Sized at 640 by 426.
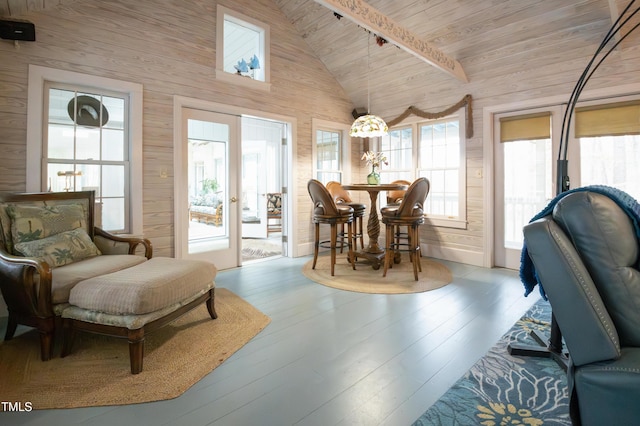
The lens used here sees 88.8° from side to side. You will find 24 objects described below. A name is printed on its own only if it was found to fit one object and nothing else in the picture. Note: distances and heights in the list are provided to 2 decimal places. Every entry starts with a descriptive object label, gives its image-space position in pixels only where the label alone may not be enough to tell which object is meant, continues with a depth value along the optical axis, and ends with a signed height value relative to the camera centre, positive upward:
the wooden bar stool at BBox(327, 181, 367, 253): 4.62 +0.30
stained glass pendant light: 4.21 +1.15
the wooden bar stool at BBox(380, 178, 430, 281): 3.63 -0.01
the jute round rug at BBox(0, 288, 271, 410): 1.71 -0.91
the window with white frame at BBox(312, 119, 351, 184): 5.38 +1.12
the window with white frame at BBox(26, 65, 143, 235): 2.91 +0.84
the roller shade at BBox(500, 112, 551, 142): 3.89 +1.09
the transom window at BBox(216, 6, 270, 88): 4.11 +2.39
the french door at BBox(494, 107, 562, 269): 3.92 +0.51
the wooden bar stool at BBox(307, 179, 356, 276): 3.90 +0.06
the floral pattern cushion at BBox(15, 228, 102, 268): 2.32 -0.24
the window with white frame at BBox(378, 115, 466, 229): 4.65 +0.83
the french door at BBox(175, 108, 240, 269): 3.92 +0.36
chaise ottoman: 1.92 -0.54
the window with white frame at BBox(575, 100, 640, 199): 3.37 +0.77
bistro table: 3.86 -0.17
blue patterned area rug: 1.52 -0.94
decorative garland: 4.44 +1.52
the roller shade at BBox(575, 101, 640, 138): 3.32 +1.01
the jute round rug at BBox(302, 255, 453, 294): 3.49 -0.73
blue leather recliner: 1.09 -0.29
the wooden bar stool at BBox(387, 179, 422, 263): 5.08 +0.29
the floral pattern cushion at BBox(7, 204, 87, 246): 2.41 -0.03
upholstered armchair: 2.06 -0.28
